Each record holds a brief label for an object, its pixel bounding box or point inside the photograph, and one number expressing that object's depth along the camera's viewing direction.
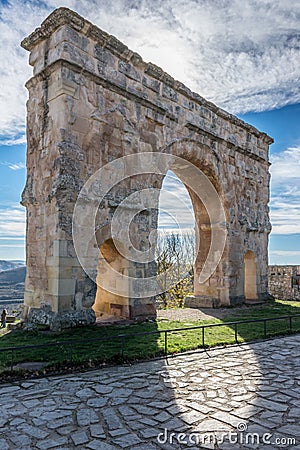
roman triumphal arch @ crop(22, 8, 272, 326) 8.50
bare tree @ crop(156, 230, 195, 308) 21.46
